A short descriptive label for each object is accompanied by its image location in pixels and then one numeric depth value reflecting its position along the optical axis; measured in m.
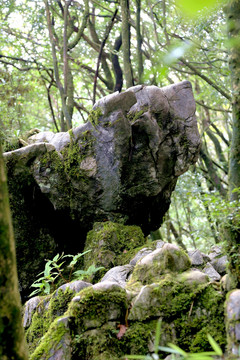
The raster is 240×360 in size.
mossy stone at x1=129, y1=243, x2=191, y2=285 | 3.53
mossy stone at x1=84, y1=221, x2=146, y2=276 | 5.16
